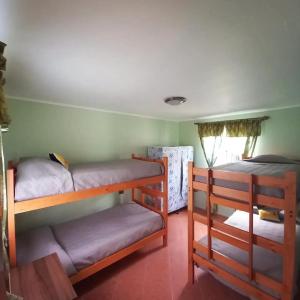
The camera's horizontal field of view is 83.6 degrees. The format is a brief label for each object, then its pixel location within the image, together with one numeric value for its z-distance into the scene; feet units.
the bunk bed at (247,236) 4.28
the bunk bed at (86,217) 5.10
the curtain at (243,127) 10.36
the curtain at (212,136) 12.10
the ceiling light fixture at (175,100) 7.47
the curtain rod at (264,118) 10.01
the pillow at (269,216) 8.17
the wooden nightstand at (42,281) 3.56
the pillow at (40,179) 4.97
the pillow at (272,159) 8.30
